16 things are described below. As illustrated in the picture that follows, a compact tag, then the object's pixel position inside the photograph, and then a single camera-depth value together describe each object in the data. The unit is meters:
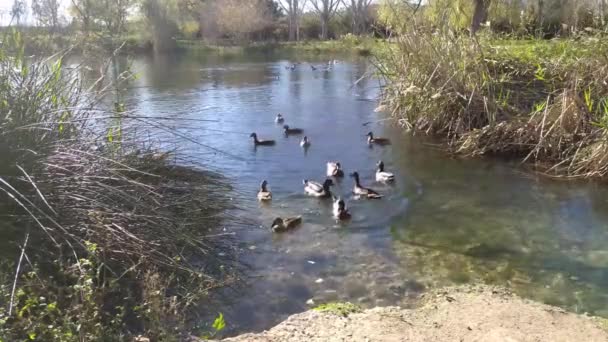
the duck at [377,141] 13.98
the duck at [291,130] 15.23
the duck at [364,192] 9.78
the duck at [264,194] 9.57
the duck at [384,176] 10.63
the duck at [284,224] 8.01
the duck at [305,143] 13.88
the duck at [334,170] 11.10
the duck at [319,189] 9.77
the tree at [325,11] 65.38
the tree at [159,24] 51.94
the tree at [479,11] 20.66
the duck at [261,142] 13.92
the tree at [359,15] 64.19
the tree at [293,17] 64.88
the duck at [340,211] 8.71
